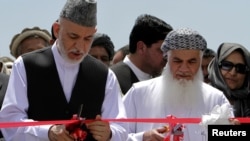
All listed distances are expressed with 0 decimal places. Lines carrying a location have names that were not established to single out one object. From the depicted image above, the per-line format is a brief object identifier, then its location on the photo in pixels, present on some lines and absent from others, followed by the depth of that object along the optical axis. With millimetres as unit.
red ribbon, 6998
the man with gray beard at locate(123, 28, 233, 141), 8266
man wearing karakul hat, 7112
